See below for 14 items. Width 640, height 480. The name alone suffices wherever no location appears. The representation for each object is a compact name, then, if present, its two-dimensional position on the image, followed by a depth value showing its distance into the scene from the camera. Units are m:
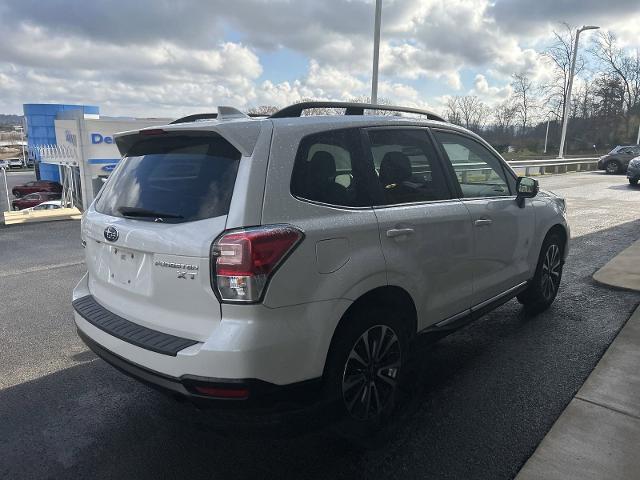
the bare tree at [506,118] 59.09
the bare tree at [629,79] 56.03
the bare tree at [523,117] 58.25
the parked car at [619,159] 27.69
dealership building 16.77
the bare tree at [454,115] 52.78
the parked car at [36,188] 30.72
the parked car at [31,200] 25.62
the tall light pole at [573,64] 32.50
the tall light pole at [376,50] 14.70
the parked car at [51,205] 17.70
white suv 2.27
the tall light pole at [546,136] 54.44
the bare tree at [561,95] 44.01
